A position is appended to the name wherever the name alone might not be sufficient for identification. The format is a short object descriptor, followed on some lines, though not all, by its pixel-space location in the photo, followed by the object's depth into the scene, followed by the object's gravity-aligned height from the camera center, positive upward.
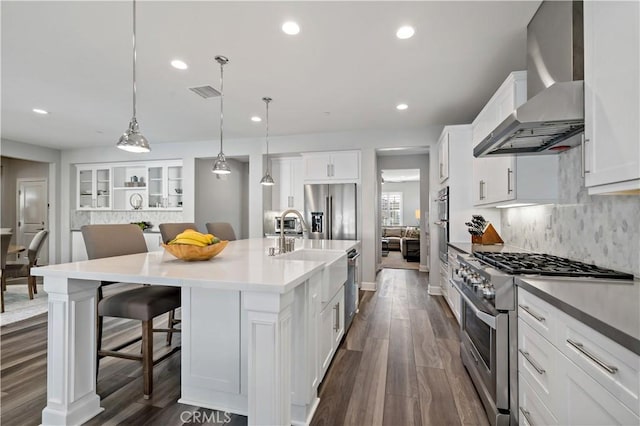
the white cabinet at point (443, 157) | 3.86 +0.79
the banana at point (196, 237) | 1.85 -0.14
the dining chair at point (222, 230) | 3.63 -0.21
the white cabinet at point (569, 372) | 0.83 -0.54
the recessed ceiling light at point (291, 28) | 2.24 +1.42
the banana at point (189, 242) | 1.80 -0.17
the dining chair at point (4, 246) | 3.78 -0.42
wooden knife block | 3.32 -0.25
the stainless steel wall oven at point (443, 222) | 3.93 -0.11
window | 11.88 +0.24
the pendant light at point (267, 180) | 3.87 +0.43
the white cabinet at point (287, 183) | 5.71 +0.59
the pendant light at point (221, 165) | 3.17 +0.51
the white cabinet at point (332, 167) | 5.12 +0.82
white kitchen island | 1.31 -0.64
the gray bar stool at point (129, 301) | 1.92 -0.58
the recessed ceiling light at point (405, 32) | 2.29 +1.41
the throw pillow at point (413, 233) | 8.21 -0.53
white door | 6.94 +0.09
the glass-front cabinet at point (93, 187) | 6.59 +0.58
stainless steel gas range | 1.57 -0.58
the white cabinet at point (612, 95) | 1.12 +0.50
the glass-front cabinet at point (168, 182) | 6.20 +0.65
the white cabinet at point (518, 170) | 2.27 +0.35
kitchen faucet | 2.41 -0.23
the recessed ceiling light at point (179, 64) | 2.80 +1.42
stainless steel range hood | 1.50 +0.62
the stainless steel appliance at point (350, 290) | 2.97 -0.81
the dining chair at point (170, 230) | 2.74 -0.16
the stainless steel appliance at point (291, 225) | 5.57 -0.21
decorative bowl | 1.78 -0.23
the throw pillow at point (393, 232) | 9.80 -0.59
